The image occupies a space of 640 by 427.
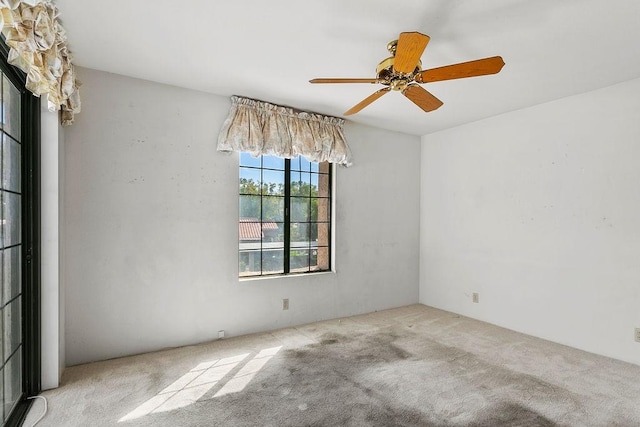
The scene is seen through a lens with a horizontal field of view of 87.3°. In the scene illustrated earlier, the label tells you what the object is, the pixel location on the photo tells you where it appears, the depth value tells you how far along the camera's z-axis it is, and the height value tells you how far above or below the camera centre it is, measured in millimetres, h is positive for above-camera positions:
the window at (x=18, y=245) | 1938 -225
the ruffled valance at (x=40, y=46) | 1558 +867
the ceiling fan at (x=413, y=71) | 1792 +870
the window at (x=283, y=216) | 3750 -71
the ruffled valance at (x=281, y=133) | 3463 +857
